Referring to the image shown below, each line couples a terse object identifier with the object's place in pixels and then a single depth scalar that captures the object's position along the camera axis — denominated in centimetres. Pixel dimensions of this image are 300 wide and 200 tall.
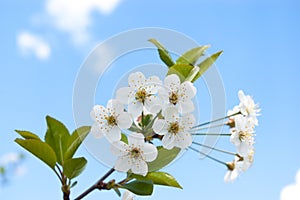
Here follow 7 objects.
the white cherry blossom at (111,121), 49
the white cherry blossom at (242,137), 53
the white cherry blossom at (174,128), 49
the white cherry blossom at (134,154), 49
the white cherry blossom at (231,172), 60
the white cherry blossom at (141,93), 49
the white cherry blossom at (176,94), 49
